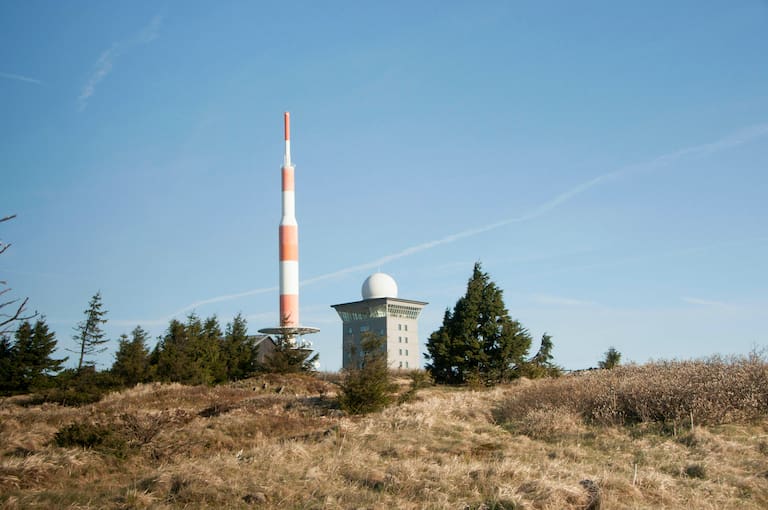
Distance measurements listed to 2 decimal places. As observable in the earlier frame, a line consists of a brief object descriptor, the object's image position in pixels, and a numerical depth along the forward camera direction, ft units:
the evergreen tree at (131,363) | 109.70
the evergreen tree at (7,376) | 124.47
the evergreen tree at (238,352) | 133.59
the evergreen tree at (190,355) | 113.39
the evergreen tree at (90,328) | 141.38
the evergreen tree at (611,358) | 140.01
